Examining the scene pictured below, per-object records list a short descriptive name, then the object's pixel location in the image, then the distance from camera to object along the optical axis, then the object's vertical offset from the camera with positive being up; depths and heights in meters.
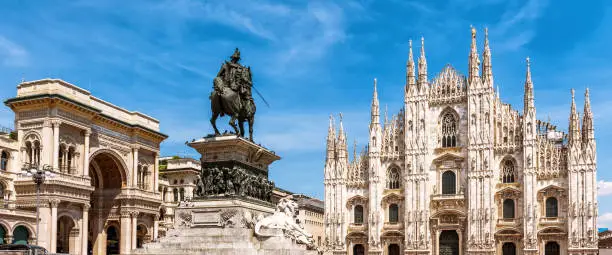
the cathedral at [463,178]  58.22 +1.83
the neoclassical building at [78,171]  43.03 +1.77
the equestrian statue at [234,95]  18.59 +2.77
